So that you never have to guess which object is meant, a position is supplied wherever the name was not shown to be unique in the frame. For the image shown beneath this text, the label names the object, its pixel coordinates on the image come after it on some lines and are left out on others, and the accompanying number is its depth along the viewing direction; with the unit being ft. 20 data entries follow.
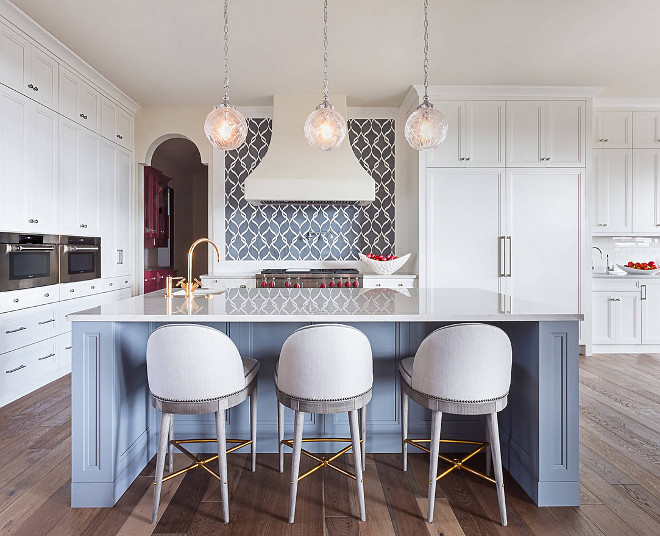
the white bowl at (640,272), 15.07
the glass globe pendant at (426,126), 8.20
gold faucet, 7.55
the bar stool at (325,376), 5.41
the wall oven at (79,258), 11.98
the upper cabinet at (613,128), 15.64
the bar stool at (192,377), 5.45
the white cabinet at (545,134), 14.43
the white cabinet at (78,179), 11.99
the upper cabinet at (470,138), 14.32
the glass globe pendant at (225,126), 8.25
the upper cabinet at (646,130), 15.65
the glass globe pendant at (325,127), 8.37
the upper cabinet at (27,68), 9.73
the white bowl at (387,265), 15.07
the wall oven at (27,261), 9.69
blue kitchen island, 6.07
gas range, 14.44
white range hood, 14.26
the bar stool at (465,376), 5.48
